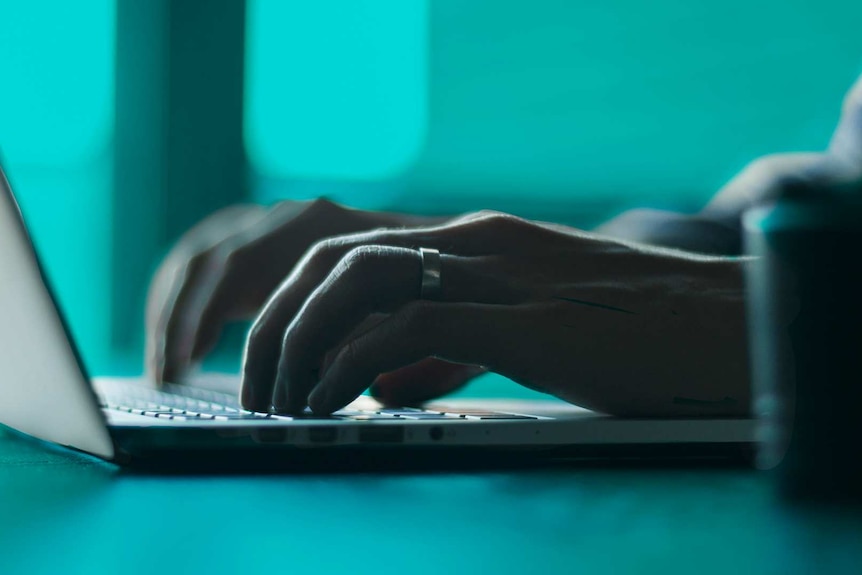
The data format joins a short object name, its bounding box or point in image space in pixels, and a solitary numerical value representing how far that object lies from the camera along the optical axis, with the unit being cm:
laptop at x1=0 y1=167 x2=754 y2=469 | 66
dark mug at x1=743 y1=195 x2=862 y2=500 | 62
